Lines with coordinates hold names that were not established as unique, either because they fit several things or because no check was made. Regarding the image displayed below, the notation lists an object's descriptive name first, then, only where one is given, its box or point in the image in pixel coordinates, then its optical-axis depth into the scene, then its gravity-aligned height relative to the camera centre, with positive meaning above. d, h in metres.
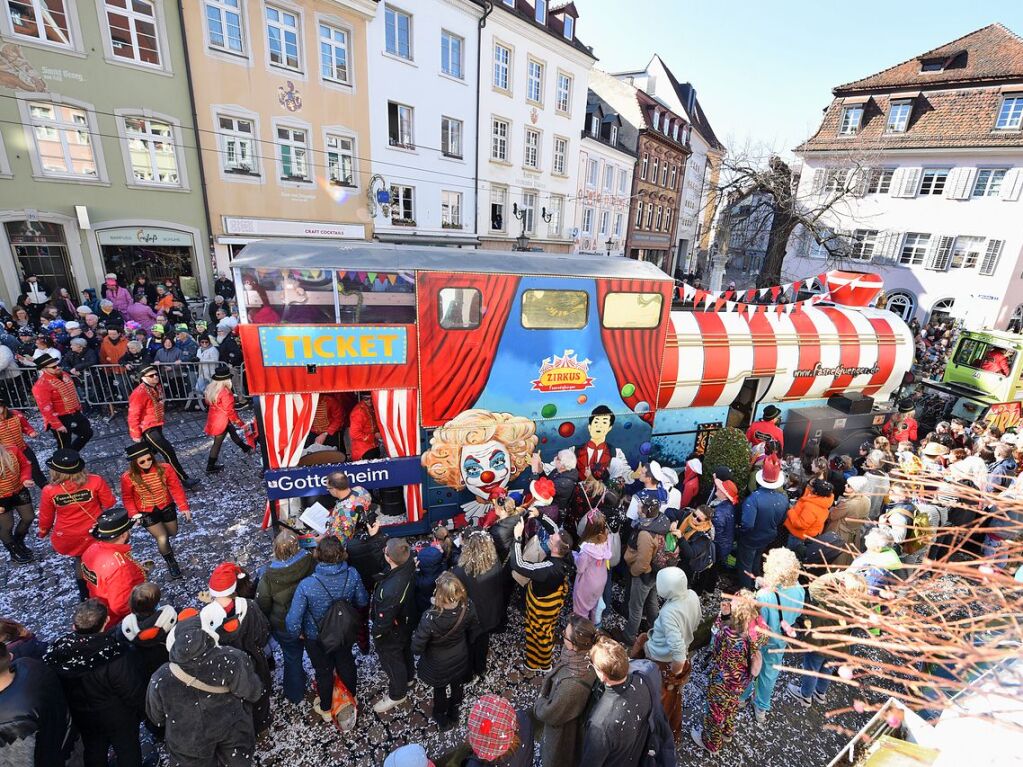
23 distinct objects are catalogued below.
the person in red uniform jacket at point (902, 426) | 8.31 -3.04
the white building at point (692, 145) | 38.84 +7.91
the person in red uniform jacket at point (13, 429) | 5.87 -2.69
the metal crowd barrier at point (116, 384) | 9.36 -3.37
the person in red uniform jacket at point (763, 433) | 7.73 -2.96
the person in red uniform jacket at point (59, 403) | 7.08 -2.85
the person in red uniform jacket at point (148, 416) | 6.28 -2.58
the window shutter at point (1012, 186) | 19.70 +2.64
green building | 11.67 +1.57
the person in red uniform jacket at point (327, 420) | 7.36 -2.96
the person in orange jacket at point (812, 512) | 5.46 -2.97
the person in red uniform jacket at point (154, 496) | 5.40 -3.14
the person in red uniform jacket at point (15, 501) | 5.53 -3.37
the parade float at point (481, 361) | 5.64 -1.71
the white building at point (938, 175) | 20.06 +3.12
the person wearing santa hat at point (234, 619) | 3.52 -2.88
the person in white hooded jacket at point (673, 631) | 3.89 -3.07
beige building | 13.76 +2.99
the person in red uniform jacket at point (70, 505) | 4.71 -2.84
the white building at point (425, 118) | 16.92 +3.80
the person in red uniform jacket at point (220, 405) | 7.50 -2.86
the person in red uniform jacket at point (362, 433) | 6.76 -2.87
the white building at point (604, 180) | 26.70 +2.95
